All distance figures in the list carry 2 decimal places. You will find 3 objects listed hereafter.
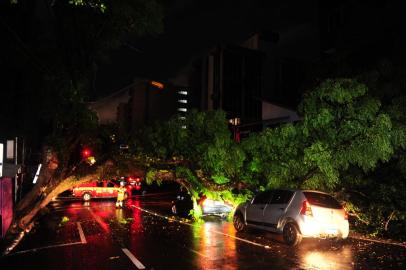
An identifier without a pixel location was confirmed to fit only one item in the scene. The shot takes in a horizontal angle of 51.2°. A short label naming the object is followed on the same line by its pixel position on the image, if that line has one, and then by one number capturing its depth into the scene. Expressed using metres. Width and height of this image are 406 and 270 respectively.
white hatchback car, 11.88
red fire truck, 34.12
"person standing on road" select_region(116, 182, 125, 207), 26.84
